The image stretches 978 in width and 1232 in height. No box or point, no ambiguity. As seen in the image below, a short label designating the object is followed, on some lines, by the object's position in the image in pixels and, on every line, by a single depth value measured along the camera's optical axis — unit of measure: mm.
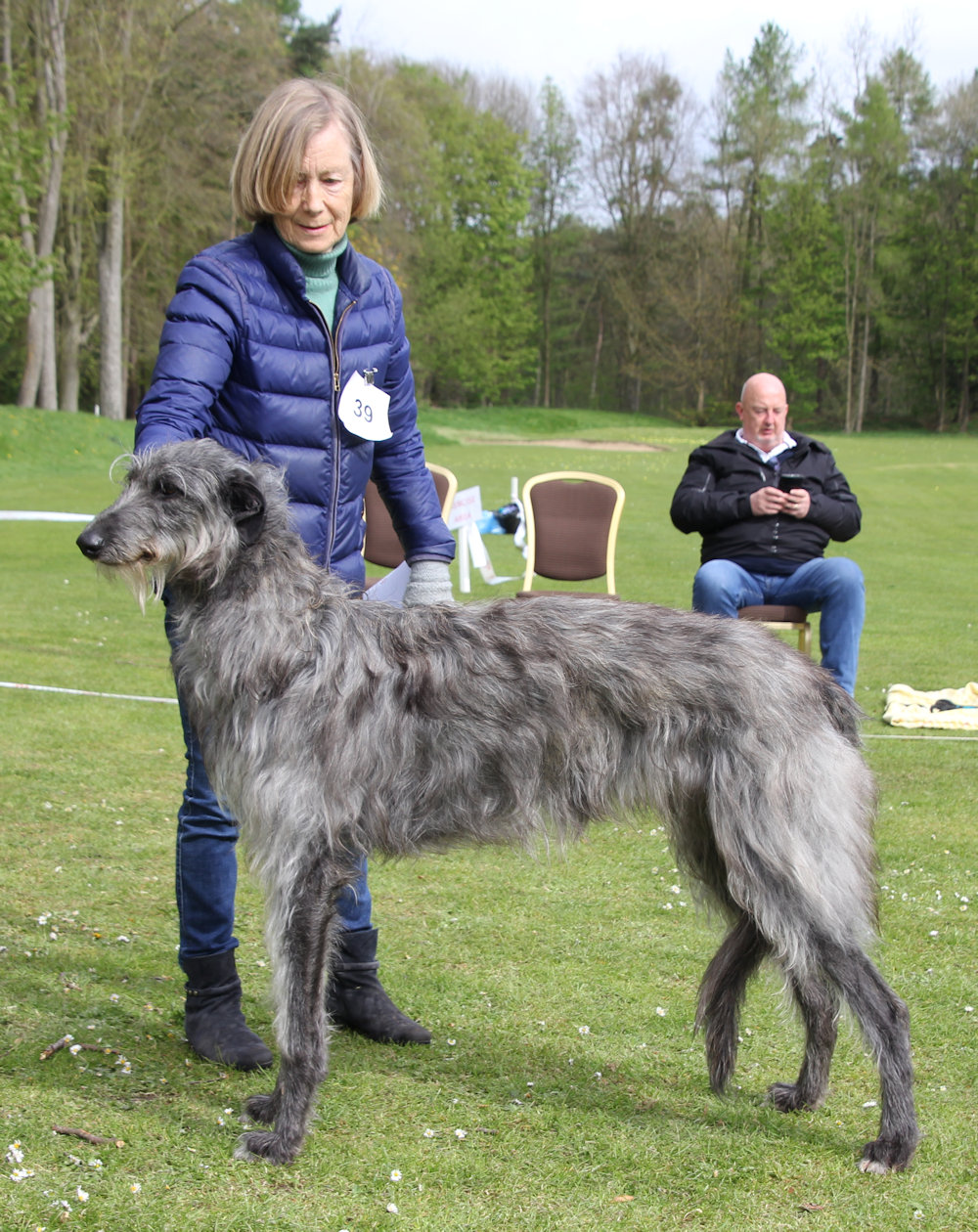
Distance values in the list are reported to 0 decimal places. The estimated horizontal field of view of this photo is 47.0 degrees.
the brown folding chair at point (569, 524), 10539
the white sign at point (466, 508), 11625
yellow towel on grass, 7793
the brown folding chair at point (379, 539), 9852
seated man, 6879
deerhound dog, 2979
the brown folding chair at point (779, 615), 7309
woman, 3270
